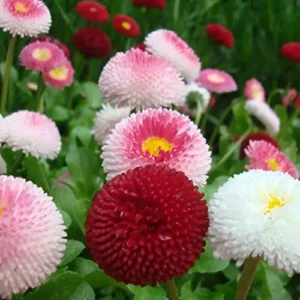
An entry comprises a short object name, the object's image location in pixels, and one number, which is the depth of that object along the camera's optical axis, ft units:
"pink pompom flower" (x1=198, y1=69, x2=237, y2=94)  1.30
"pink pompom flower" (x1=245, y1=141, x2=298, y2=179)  0.95
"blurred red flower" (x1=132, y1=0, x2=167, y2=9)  2.38
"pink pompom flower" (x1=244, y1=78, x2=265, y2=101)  1.59
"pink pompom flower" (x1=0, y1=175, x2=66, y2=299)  0.53
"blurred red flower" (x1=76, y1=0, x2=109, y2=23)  1.49
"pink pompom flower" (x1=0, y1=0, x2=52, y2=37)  0.95
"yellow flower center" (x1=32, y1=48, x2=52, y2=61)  1.10
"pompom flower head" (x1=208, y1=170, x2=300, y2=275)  0.52
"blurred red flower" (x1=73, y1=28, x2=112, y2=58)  1.39
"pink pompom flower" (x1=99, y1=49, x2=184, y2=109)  0.84
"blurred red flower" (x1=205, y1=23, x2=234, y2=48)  1.60
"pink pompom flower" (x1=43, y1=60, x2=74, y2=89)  1.21
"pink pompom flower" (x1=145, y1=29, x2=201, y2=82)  0.99
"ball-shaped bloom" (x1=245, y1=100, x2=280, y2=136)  1.39
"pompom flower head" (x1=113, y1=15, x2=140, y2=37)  1.49
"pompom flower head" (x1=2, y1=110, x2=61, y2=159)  0.92
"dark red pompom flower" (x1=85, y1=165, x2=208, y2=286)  0.53
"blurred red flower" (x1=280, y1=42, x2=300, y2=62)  2.58
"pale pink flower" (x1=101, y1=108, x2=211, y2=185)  0.63
